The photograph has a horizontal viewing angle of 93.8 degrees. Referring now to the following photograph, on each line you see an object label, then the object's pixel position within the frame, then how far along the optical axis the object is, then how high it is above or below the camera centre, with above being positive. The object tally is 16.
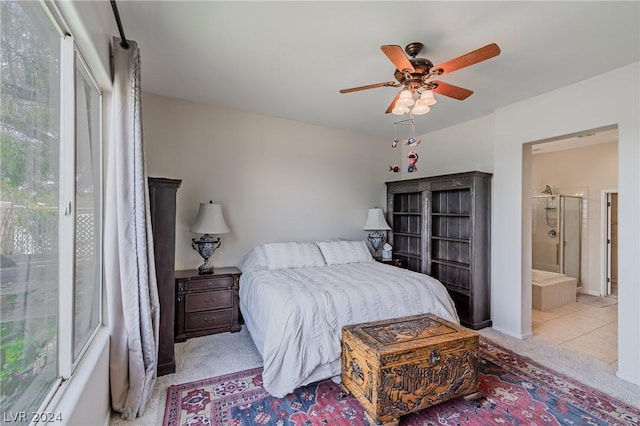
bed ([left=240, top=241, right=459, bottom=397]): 2.17 -0.76
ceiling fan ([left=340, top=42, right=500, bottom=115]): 1.95 +0.99
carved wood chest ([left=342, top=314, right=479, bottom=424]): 1.82 -0.99
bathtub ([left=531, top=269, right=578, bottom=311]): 4.29 -1.12
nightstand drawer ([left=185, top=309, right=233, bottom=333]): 3.16 -1.16
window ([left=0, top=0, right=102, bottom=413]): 0.88 +0.02
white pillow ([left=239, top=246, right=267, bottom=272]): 3.47 -0.57
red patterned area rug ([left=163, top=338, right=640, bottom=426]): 1.95 -1.34
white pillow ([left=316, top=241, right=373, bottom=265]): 3.84 -0.51
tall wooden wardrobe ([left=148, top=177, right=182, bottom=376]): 2.44 -0.33
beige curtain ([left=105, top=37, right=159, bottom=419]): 1.89 -0.22
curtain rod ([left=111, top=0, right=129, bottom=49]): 1.67 +1.13
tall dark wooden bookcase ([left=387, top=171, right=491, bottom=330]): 3.60 -0.26
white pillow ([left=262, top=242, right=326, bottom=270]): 3.51 -0.51
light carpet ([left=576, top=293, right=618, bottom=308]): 4.59 -1.37
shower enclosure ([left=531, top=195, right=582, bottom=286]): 5.43 -0.36
